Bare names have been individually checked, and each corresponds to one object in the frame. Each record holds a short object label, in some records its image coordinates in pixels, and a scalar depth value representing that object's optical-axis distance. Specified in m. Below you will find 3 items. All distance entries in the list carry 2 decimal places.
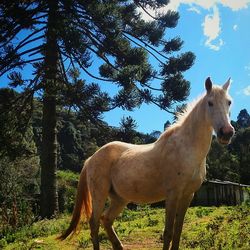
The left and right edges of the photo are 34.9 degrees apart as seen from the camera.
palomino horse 4.39
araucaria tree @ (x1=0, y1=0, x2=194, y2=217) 12.09
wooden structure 21.58
